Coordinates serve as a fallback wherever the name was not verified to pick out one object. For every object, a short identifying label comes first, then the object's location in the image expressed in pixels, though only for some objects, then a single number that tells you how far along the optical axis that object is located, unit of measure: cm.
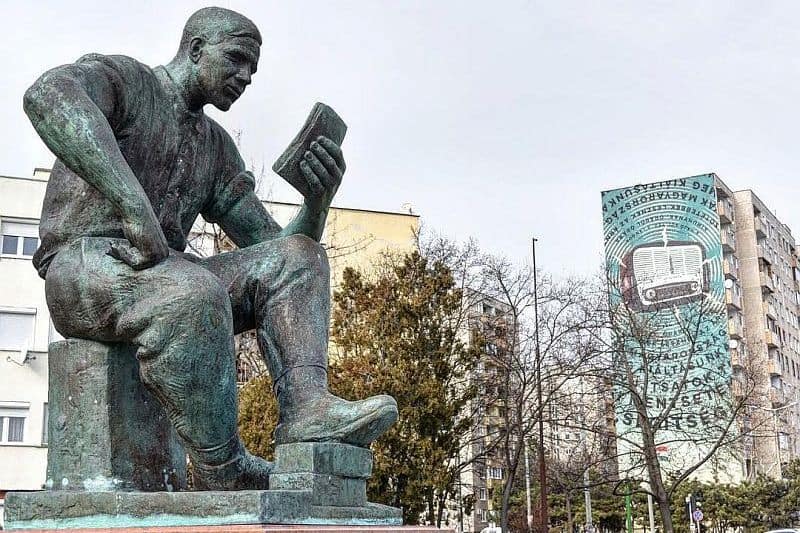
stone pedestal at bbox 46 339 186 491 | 327
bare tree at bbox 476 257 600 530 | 2883
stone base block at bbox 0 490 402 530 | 294
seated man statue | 320
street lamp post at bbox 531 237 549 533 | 2781
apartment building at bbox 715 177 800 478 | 5631
